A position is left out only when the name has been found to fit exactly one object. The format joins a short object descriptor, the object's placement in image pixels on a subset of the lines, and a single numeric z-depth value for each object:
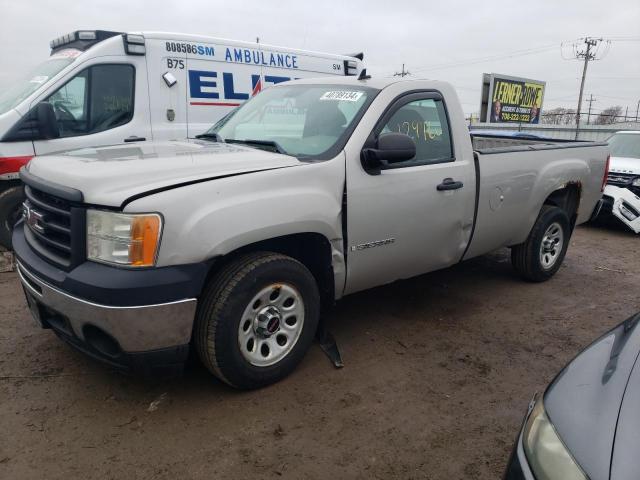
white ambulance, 5.59
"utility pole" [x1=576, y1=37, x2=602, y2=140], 44.69
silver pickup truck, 2.51
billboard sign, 26.12
